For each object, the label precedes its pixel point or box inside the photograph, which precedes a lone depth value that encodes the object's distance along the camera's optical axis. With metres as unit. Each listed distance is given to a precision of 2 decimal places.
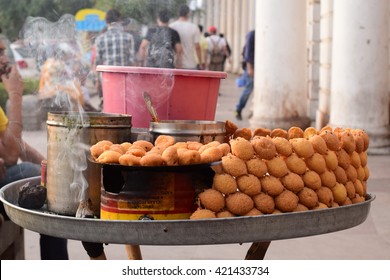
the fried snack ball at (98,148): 2.42
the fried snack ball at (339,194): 2.54
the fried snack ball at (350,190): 2.61
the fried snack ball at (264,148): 2.45
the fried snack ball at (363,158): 2.76
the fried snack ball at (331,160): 2.57
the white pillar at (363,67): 10.06
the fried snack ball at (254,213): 2.36
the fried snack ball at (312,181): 2.49
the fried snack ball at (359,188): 2.67
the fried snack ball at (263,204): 2.38
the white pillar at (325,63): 12.70
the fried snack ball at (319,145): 2.56
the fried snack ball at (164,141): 2.48
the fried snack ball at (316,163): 2.53
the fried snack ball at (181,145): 2.43
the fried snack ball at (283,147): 2.50
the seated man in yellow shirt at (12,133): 4.35
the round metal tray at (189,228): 2.27
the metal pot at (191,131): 2.57
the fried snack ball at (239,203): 2.35
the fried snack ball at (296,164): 2.49
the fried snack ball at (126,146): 2.45
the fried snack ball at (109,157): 2.34
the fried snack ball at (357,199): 2.62
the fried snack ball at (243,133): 2.87
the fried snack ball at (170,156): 2.32
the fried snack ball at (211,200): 2.34
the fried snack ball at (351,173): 2.66
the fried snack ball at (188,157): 2.34
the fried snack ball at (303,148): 2.53
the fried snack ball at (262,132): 2.92
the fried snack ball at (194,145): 2.45
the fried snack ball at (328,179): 2.53
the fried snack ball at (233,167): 2.39
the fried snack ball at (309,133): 2.78
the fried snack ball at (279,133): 2.83
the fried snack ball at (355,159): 2.70
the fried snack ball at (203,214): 2.32
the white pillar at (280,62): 12.52
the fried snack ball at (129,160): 2.31
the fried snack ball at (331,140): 2.61
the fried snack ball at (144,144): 2.49
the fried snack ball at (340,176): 2.60
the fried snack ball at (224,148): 2.42
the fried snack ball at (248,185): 2.39
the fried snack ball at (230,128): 2.85
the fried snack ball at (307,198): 2.44
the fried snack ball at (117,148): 2.40
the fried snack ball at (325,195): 2.48
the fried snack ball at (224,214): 2.35
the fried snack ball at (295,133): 2.80
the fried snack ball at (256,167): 2.42
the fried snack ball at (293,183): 2.45
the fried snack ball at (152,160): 2.30
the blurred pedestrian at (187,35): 9.39
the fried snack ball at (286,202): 2.40
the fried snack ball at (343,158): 2.63
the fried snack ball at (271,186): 2.41
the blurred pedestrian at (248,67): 14.46
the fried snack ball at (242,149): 2.42
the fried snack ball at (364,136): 2.76
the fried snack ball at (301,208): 2.42
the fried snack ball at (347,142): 2.68
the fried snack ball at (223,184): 2.37
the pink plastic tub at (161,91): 2.92
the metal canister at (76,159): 2.52
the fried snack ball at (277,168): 2.45
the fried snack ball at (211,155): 2.36
